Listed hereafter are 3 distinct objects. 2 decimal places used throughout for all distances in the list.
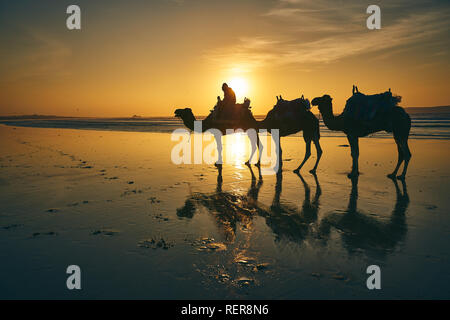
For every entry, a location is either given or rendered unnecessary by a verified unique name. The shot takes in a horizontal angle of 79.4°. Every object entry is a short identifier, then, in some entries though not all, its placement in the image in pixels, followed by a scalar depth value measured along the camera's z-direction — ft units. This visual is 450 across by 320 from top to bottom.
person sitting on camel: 39.47
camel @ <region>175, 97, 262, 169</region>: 39.60
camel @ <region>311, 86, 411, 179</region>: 28.50
